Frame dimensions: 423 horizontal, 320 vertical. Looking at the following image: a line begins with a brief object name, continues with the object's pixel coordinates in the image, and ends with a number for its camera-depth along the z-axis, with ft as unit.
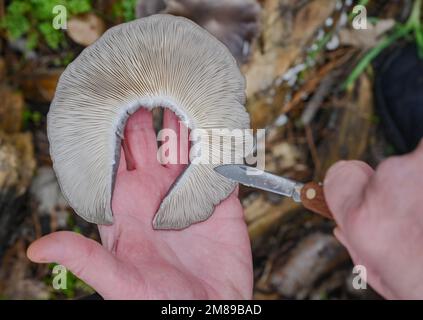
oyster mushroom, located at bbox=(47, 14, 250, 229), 1.20
